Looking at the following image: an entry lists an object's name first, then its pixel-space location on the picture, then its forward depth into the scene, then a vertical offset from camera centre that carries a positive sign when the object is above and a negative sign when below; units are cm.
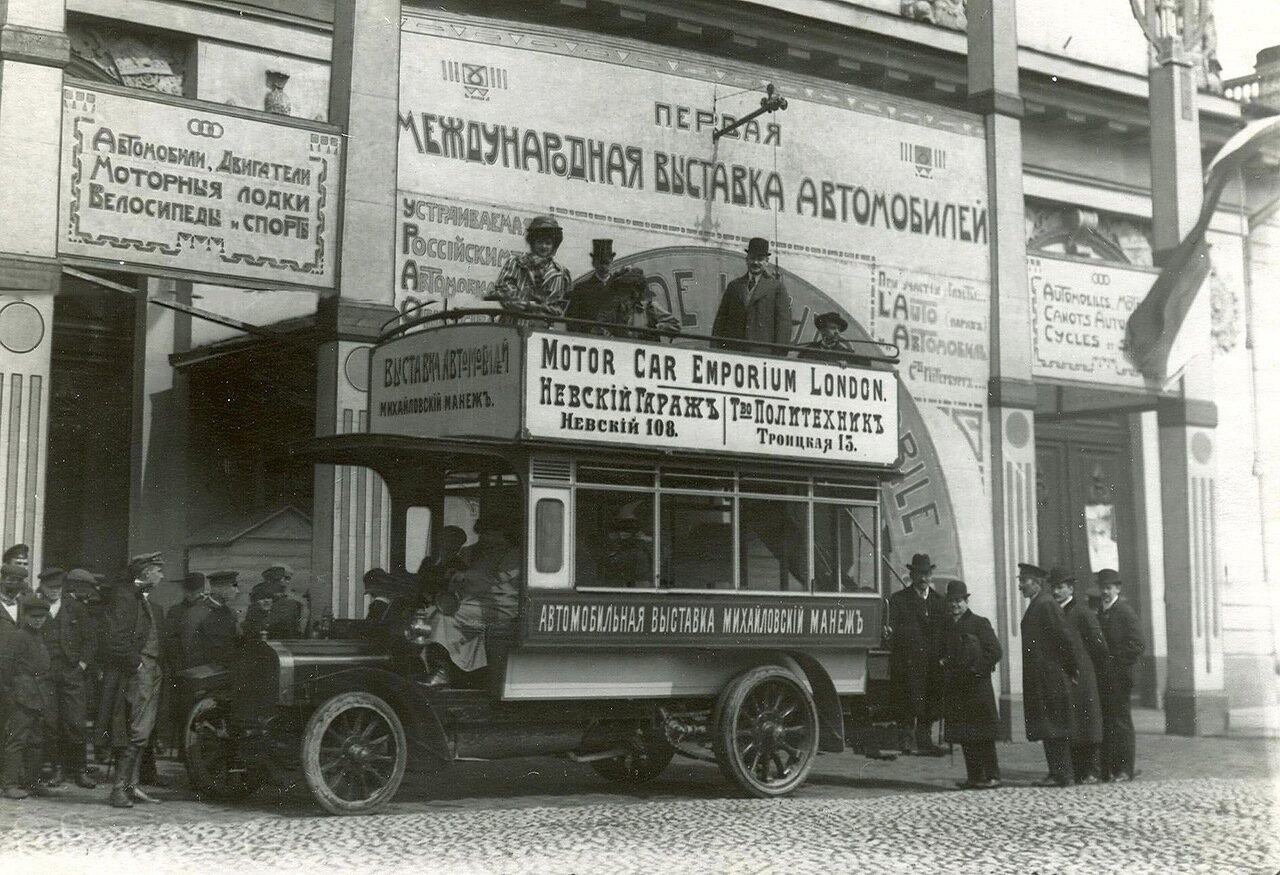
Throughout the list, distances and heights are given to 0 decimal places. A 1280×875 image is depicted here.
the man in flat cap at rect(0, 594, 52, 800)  955 -66
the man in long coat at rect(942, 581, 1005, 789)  1155 -65
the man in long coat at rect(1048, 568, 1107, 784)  1198 -53
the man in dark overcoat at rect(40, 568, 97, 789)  1003 -52
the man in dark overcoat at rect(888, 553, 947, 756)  1153 -37
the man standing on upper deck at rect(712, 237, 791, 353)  1253 +247
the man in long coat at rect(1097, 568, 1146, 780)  1230 -66
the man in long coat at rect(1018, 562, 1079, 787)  1191 -55
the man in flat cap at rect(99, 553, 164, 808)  931 -38
